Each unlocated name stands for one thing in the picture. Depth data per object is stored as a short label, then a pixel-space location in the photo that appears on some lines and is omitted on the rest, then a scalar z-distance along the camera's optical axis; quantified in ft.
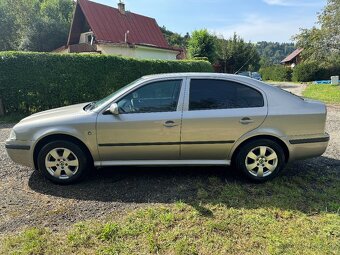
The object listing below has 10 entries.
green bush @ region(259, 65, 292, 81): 137.39
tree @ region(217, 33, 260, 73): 135.54
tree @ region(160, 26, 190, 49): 218.52
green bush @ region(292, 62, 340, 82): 120.26
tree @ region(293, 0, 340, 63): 92.63
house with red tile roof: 86.33
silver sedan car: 14.28
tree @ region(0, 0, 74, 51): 116.88
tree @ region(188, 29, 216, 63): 111.04
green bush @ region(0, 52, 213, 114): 34.04
